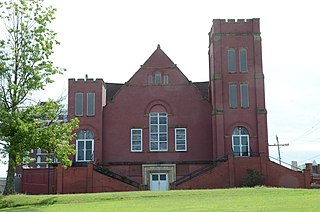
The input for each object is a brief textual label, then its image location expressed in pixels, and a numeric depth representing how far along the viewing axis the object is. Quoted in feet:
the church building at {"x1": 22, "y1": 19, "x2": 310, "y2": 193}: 144.77
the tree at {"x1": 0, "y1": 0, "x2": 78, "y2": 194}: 101.04
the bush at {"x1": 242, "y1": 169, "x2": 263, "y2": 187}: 131.95
